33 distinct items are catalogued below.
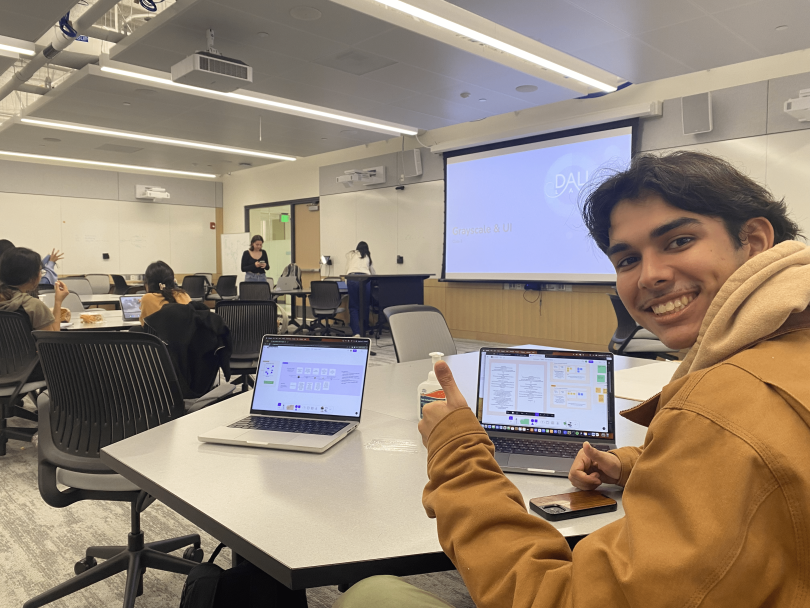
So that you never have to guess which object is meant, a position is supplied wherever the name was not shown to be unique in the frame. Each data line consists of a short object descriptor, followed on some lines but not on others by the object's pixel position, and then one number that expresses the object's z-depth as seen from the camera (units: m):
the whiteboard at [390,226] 9.00
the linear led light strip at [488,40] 4.45
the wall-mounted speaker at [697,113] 5.92
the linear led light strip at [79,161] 10.44
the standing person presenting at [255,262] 8.91
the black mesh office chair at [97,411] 1.85
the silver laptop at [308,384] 1.62
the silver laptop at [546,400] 1.45
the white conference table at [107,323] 3.99
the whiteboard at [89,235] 11.45
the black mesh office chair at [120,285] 9.27
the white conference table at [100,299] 5.93
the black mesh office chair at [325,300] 8.25
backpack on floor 1.12
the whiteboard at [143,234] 12.20
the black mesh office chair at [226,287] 9.48
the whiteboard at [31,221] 10.75
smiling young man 0.52
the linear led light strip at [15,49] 5.36
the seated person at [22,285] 3.37
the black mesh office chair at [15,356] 3.25
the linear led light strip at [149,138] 7.94
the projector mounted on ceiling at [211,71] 4.84
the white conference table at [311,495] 0.92
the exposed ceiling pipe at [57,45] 4.77
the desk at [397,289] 8.33
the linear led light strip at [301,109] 5.97
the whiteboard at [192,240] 12.95
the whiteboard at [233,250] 12.55
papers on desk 1.94
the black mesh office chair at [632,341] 3.94
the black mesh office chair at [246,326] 4.16
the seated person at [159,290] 3.36
